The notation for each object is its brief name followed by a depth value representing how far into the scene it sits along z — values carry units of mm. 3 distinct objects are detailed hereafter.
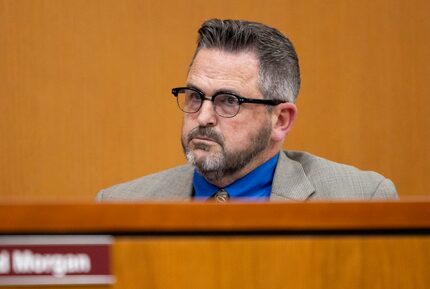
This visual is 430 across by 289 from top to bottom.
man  3851
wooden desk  3044
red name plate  2998
